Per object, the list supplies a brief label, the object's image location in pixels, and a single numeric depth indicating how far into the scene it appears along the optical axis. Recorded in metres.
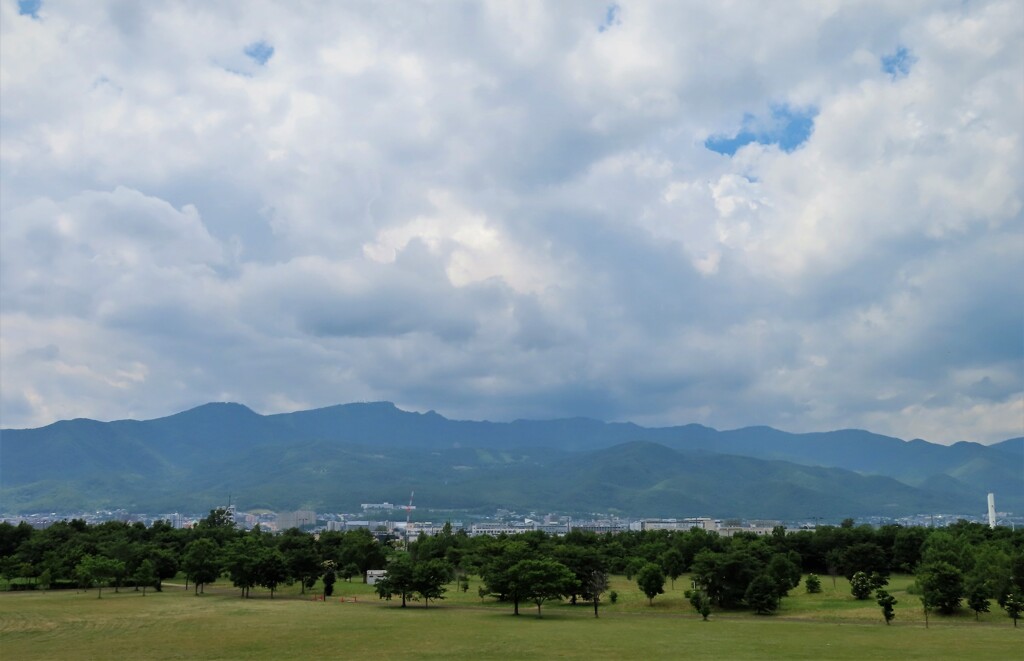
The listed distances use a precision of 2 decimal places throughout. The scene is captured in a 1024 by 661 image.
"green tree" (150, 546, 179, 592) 103.75
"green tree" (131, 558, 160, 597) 97.38
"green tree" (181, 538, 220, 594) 97.50
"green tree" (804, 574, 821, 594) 89.69
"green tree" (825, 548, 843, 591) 109.44
